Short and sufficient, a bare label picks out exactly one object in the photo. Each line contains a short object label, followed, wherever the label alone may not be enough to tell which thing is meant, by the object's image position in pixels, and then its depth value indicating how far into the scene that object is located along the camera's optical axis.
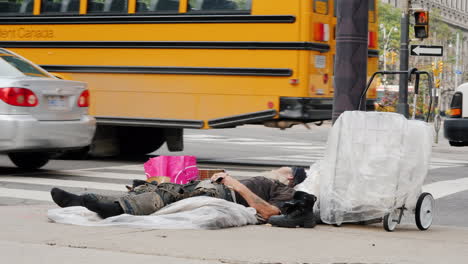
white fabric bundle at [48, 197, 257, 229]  7.04
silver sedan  11.20
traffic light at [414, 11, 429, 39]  19.67
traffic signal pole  20.23
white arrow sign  20.47
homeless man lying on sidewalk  7.19
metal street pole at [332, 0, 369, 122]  9.55
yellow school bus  13.27
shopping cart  7.30
